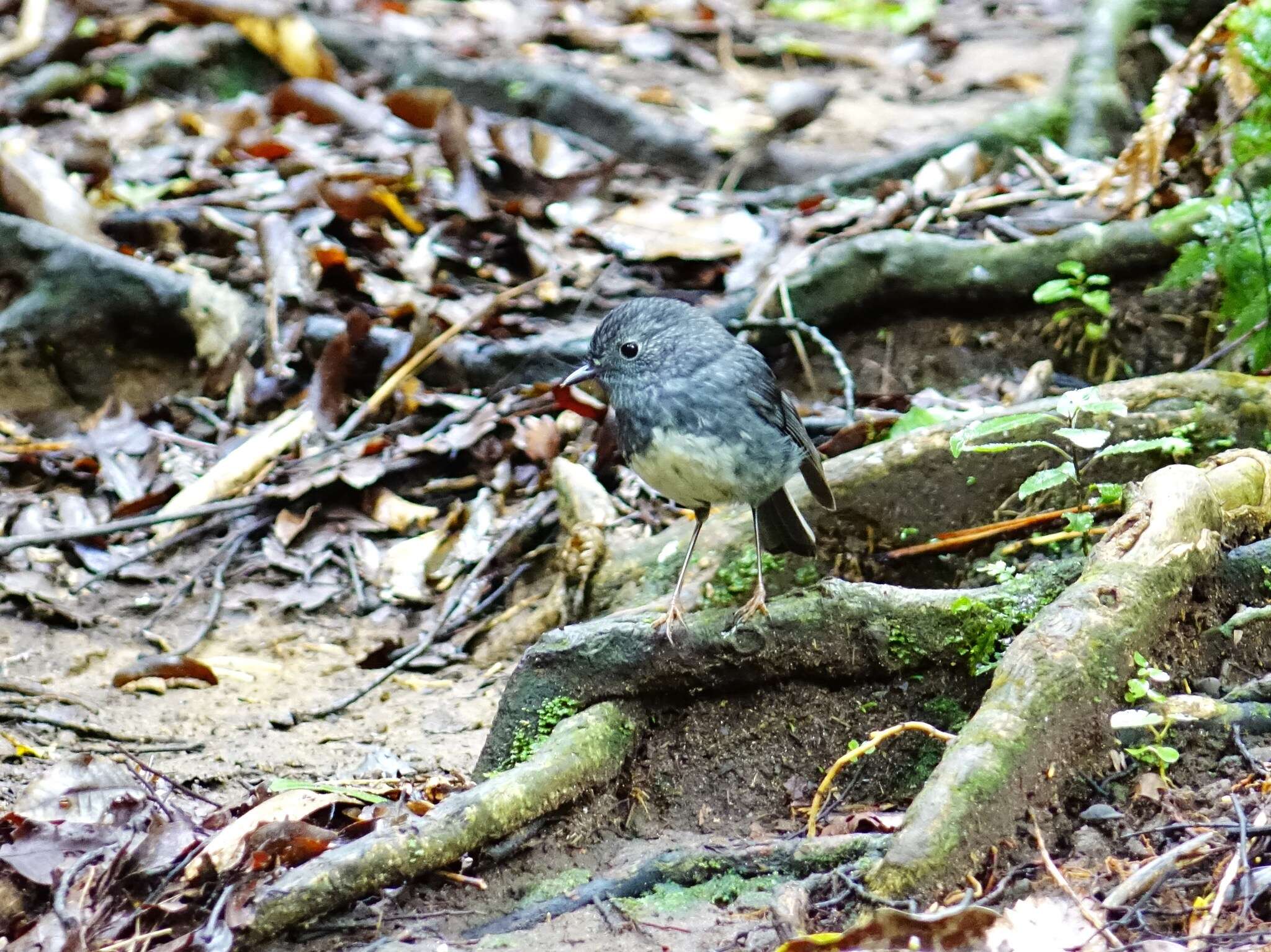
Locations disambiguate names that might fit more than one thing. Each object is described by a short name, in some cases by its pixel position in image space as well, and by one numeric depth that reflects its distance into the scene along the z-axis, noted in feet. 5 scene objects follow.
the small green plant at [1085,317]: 34.17
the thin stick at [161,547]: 34.19
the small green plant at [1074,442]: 21.36
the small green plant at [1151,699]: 17.38
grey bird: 24.26
